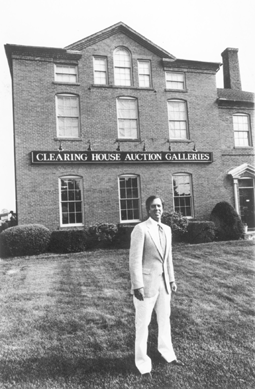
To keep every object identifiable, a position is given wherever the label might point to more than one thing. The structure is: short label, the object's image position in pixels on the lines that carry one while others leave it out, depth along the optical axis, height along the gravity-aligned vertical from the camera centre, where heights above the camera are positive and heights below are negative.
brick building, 14.62 +3.81
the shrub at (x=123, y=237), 14.14 -1.04
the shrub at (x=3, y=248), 12.64 -1.15
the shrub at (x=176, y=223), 14.14 -0.52
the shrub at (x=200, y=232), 14.56 -1.00
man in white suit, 3.88 -0.81
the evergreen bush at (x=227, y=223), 15.09 -0.68
